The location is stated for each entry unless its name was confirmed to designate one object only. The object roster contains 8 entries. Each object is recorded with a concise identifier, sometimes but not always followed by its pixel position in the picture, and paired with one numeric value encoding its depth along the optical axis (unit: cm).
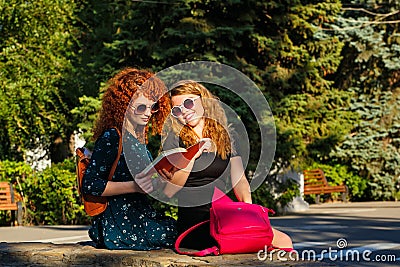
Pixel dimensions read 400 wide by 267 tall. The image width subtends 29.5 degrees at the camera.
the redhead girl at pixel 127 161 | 512
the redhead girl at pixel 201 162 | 492
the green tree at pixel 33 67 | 1900
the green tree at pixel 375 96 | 2372
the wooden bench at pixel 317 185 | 2173
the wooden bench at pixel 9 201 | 1568
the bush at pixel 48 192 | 1566
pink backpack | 469
